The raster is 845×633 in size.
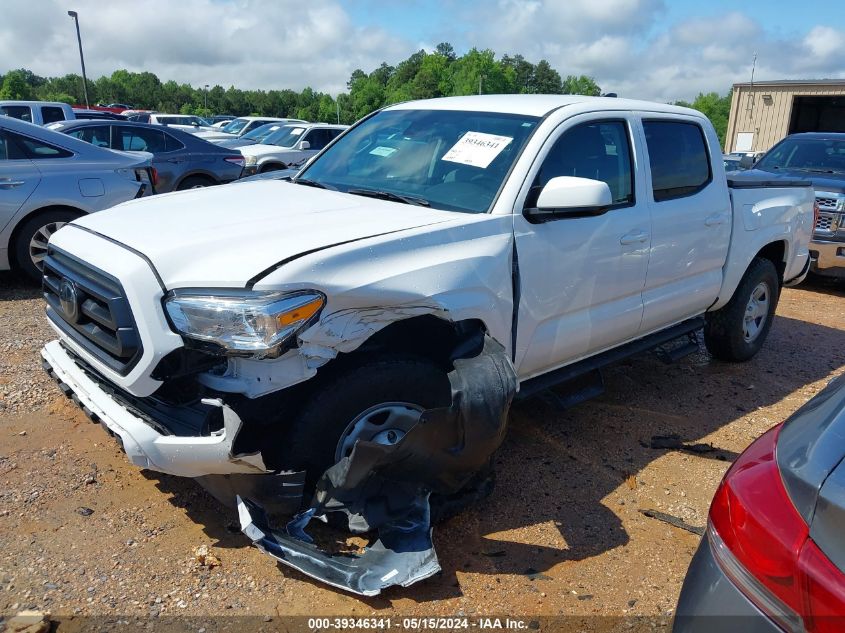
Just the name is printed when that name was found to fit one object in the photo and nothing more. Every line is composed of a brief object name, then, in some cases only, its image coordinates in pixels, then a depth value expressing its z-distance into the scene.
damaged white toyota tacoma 2.58
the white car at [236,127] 20.81
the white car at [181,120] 26.43
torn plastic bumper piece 2.64
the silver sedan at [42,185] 6.37
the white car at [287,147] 13.56
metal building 24.77
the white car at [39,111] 14.52
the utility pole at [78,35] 38.88
